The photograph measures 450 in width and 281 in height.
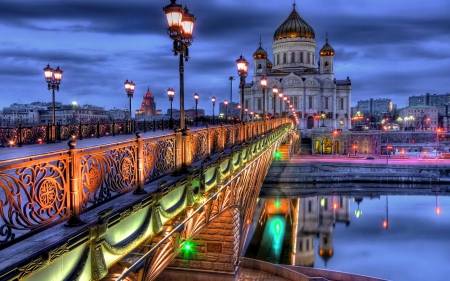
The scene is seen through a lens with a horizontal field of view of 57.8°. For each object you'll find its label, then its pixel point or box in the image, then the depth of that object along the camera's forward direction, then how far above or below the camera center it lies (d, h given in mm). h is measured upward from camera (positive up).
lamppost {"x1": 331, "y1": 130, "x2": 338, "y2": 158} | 76550 -4523
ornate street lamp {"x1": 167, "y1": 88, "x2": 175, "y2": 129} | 34844 +2322
